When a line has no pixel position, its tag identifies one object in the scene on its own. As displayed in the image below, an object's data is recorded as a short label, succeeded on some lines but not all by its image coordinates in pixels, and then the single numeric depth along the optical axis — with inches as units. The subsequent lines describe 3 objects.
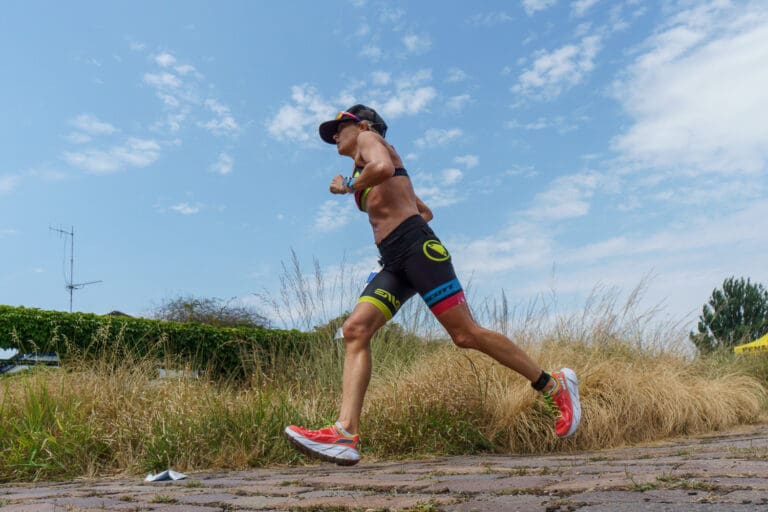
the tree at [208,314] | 773.3
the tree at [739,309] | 790.5
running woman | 141.9
